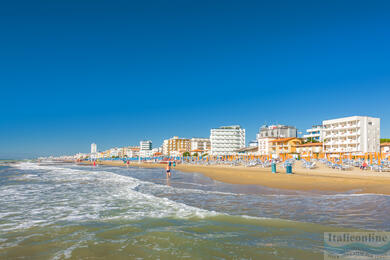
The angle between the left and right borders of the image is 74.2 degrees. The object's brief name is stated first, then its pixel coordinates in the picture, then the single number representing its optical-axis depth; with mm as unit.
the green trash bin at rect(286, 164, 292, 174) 24973
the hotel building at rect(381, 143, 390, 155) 60312
